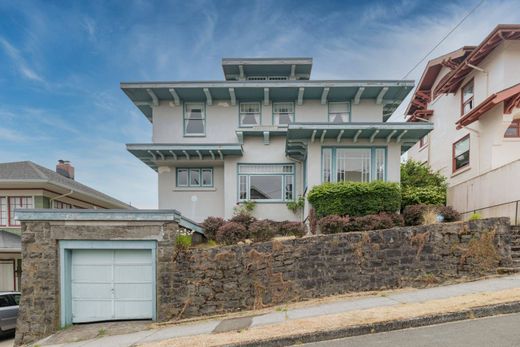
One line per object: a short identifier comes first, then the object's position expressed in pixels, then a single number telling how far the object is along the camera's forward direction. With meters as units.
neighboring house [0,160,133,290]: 14.44
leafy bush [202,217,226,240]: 11.84
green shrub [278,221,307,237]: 10.93
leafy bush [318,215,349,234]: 10.29
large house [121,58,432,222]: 12.73
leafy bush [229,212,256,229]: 12.53
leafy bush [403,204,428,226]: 11.51
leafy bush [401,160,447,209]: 12.73
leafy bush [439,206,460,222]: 11.54
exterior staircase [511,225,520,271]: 8.81
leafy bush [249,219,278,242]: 10.29
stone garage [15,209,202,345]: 9.02
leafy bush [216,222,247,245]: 10.67
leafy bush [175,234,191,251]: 9.31
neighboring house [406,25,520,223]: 11.88
